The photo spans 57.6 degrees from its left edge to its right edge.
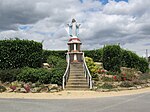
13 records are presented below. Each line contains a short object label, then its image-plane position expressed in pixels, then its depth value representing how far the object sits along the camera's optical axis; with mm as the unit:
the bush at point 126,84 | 9406
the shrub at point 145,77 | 11561
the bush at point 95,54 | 15446
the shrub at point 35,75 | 9496
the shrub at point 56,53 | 14608
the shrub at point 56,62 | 11269
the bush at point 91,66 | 11101
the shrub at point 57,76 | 9408
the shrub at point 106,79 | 10597
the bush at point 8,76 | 10056
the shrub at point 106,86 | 9025
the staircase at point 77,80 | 9296
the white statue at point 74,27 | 13553
